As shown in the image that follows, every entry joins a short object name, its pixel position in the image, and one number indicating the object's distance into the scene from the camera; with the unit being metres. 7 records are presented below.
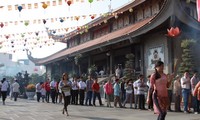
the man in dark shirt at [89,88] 17.47
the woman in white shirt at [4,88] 18.70
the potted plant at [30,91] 27.24
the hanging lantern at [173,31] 15.03
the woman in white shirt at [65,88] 11.91
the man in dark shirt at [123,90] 17.04
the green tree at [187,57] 15.91
